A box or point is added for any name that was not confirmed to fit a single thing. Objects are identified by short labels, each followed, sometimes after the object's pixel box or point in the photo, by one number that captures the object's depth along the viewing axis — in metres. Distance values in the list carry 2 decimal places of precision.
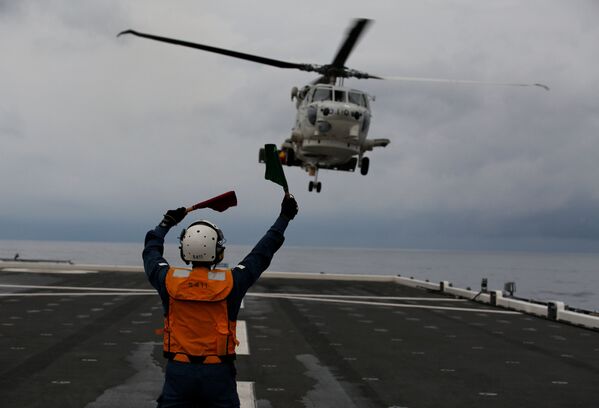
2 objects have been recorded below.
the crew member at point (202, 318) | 5.00
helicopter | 30.30
